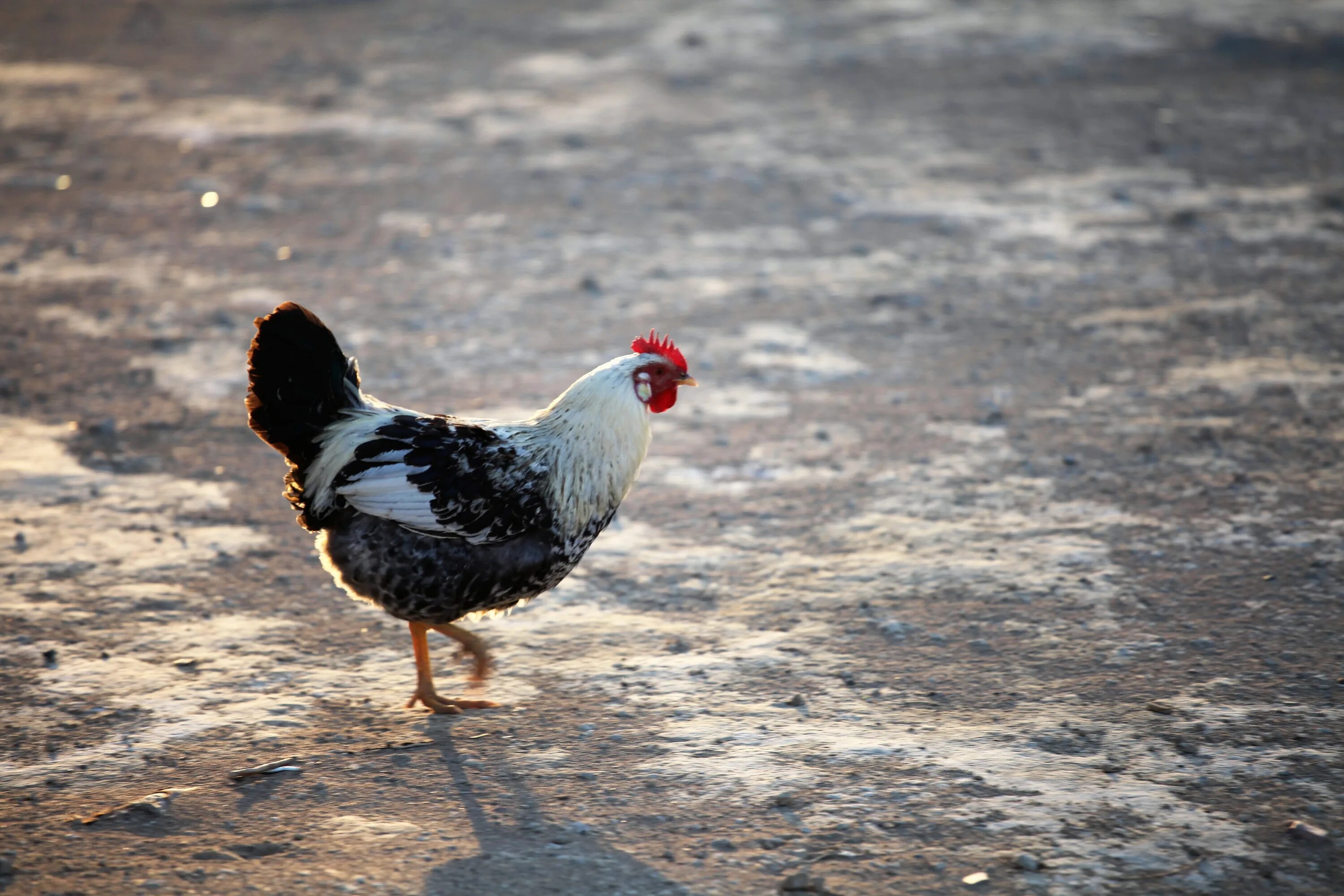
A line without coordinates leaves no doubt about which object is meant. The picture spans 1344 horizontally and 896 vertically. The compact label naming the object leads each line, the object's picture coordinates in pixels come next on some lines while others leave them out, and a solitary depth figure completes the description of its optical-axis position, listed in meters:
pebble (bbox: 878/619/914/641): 10.81
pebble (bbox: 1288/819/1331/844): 7.91
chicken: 9.55
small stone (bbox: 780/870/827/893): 7.60
